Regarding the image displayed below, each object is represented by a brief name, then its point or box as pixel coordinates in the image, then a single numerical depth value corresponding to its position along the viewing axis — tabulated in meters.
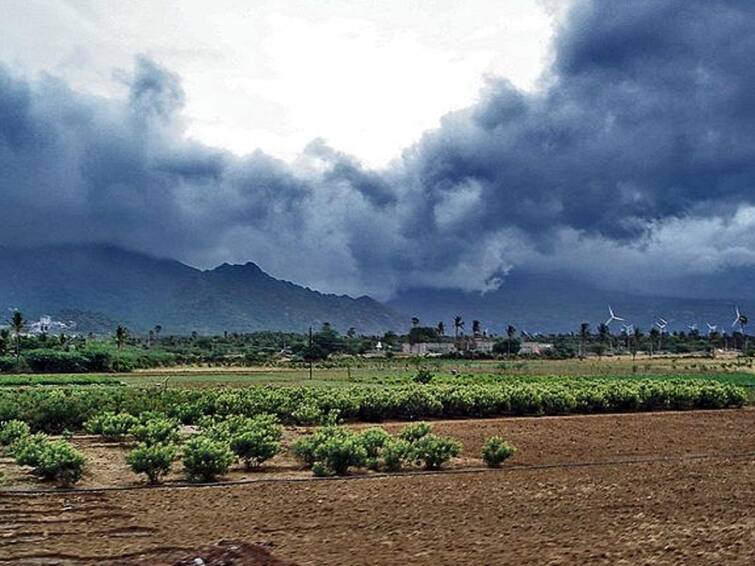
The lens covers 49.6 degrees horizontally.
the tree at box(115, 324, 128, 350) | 112.99
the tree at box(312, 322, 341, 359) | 119.52
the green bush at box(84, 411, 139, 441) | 23.05
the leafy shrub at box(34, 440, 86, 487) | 15.95
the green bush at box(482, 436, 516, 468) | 18.47
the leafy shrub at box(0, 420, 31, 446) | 20.36
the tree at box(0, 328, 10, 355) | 94.56
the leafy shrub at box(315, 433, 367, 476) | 17.17
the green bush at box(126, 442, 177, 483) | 16.00
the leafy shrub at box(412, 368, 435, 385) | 47.70
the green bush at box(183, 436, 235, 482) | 16.19
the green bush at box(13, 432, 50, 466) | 16.55
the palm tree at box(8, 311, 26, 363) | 97.14
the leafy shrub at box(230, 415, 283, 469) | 18.27
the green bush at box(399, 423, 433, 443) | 19.88
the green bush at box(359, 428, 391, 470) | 18.08
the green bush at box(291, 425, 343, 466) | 18.39
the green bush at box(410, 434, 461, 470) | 17.98
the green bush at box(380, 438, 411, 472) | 17.64
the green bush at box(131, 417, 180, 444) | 20.08
